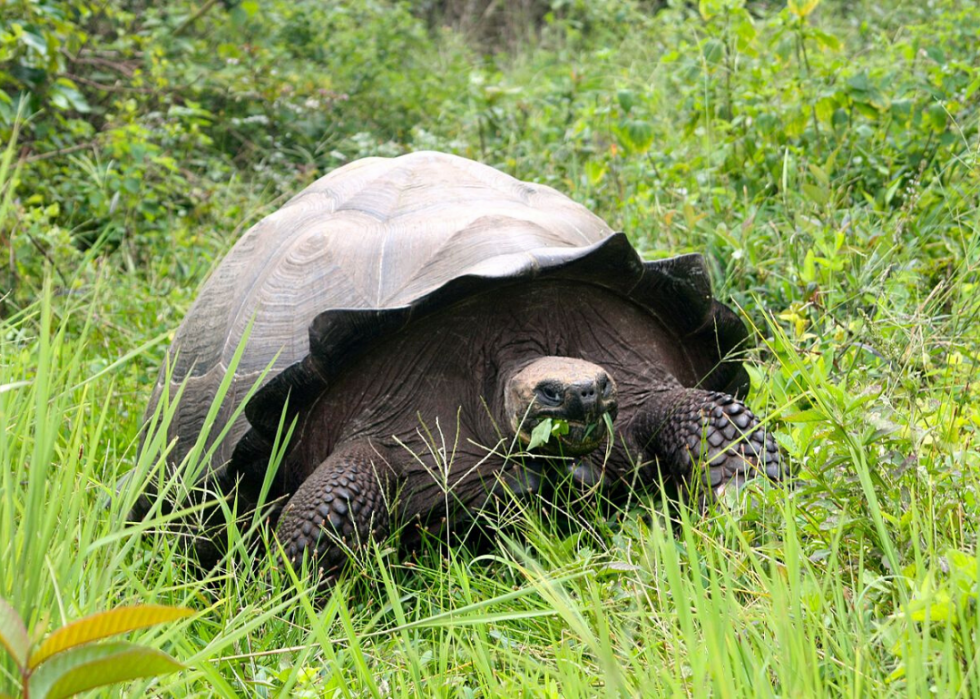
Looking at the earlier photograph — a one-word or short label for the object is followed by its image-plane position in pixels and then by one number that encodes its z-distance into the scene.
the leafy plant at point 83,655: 2.77
